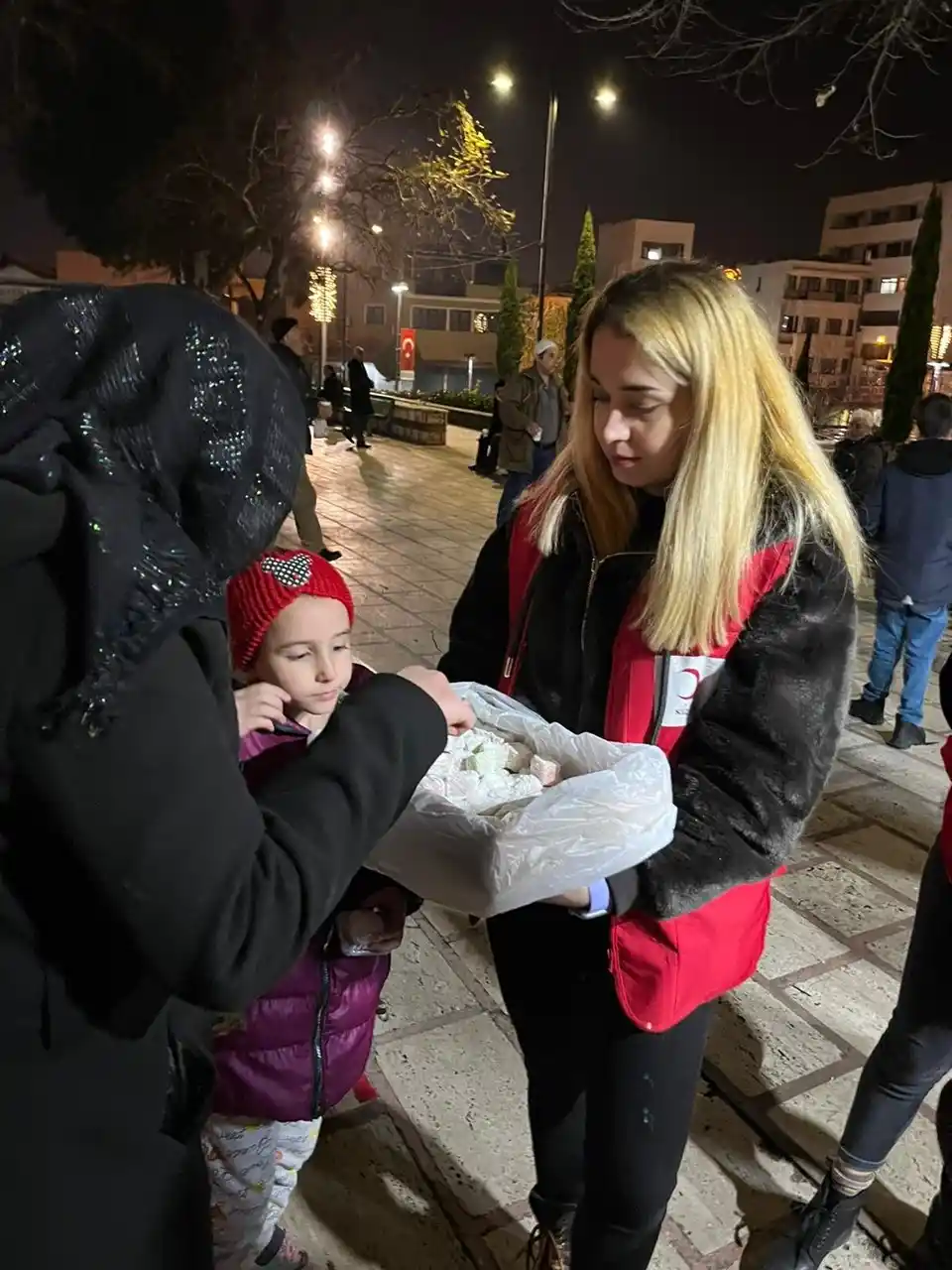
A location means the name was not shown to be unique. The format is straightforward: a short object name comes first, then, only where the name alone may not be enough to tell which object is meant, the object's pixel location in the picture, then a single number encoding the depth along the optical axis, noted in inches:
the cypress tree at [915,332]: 810.2
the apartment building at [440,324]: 2218.3
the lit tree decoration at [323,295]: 814.5
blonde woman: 58.2
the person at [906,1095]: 75.2
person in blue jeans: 201.2
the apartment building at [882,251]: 2097.7
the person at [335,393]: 775.1
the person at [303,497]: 294.7
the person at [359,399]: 637.9
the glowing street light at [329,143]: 711.7
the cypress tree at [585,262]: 807.1
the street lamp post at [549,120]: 550.0
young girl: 65.9
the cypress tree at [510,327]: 962.1
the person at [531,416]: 381.7
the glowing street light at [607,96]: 554.6
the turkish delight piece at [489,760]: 60.7
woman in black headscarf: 29.5
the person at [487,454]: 552.7
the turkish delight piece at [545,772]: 59.7
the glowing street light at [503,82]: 590.9
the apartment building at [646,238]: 2124.8
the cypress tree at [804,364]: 1136.4
